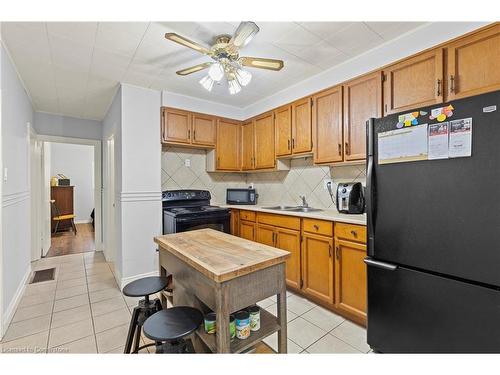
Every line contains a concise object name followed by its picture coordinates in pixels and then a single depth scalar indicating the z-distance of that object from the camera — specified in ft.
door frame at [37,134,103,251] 13.98
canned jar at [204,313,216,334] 4.26
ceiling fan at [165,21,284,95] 5.50
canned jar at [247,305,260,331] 4.39
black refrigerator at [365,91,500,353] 3.85
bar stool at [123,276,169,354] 4.80
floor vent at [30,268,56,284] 9.96
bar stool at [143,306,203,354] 3.52
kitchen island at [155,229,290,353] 3.73
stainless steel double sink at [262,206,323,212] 9.56
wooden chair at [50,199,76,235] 18.98
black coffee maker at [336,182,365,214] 7.48
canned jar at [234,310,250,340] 4.17
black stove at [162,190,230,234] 9.36
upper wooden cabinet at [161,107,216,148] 10.34
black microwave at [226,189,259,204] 12.27
